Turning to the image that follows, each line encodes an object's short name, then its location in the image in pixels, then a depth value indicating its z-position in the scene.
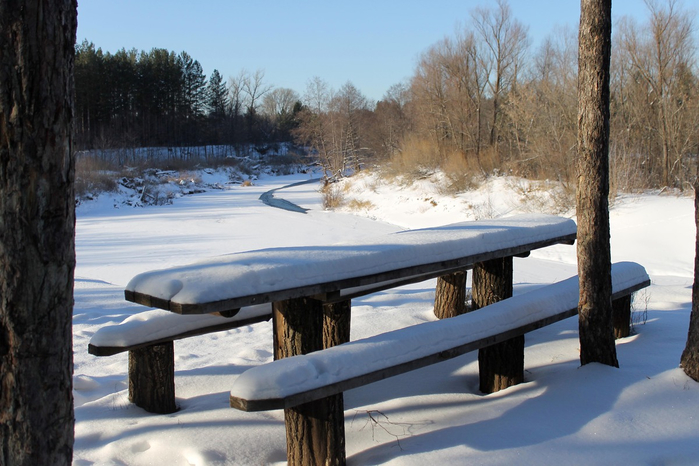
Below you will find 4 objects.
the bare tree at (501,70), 22.38
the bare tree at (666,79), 15.94
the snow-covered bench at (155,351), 3.39
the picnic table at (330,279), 2.62
